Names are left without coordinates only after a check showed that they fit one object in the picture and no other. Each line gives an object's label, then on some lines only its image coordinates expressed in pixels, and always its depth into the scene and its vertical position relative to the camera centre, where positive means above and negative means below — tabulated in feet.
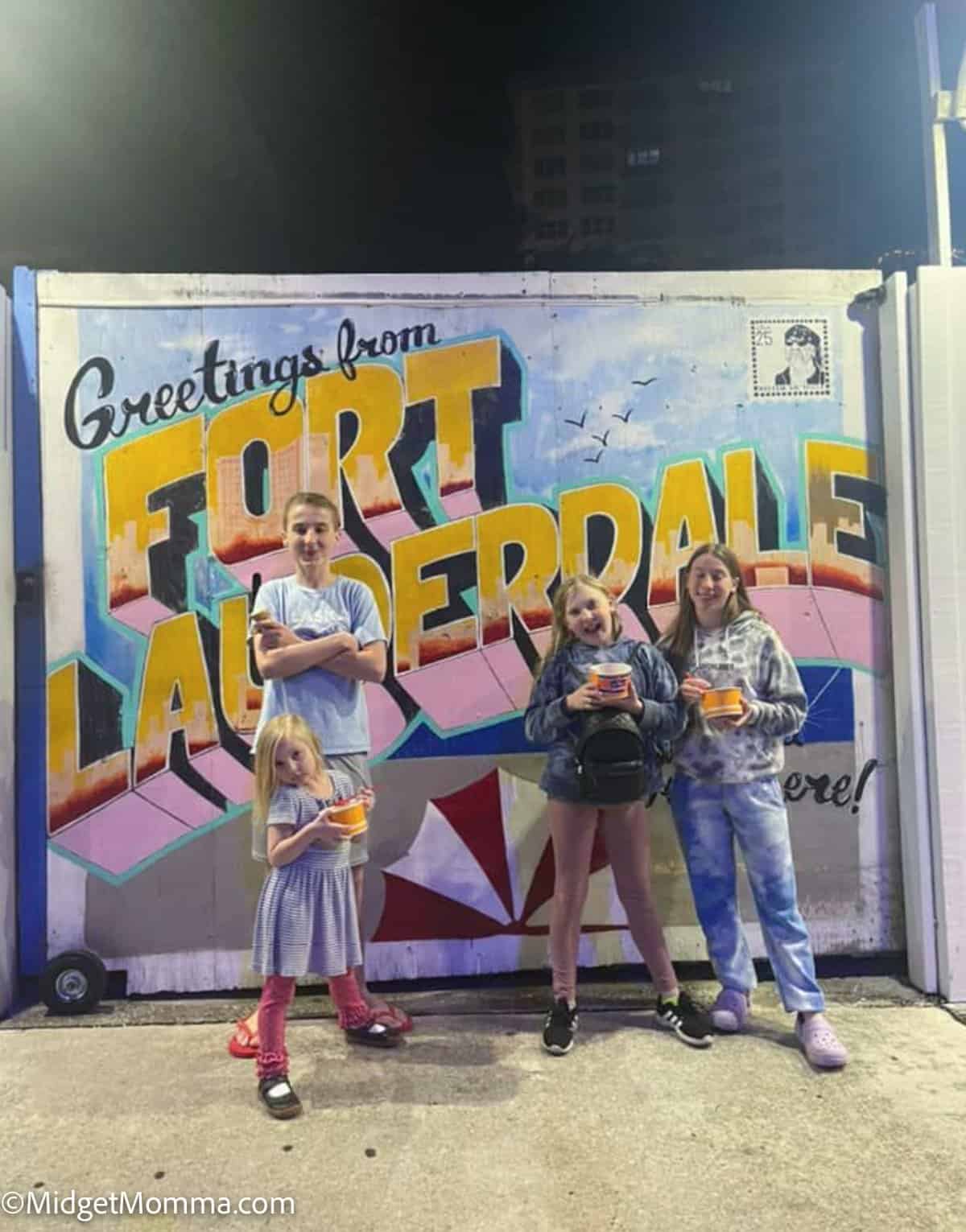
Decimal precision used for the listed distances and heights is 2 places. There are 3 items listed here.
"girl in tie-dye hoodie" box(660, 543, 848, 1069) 10.52 -2.04
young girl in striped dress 9.16 -2.84
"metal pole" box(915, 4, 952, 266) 12.57 +7.53
